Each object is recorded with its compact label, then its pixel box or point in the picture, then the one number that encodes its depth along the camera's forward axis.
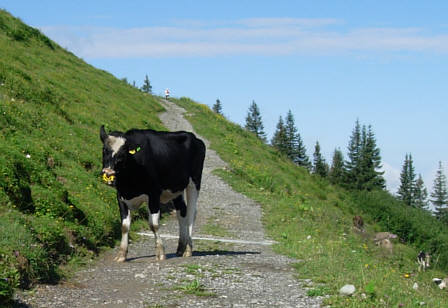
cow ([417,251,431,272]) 30.22
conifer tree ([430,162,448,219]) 171.88
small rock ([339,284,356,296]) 9.66
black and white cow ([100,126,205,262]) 12.62
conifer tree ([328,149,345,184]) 129.40
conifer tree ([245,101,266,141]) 159.75
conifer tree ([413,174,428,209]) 162.12
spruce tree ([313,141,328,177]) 130.23
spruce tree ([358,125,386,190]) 128.38
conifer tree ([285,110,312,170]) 139.88
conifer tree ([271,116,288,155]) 131.88
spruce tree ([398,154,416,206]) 160.62
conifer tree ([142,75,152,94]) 179.98
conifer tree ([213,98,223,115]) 175.75
